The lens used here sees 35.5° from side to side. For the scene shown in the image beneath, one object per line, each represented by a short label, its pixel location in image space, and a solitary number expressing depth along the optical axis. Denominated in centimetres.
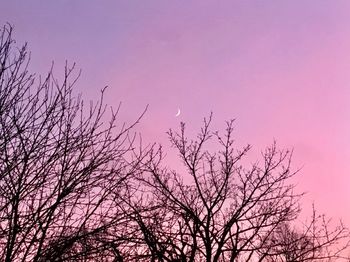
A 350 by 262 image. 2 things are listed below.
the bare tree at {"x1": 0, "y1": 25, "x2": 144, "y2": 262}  615
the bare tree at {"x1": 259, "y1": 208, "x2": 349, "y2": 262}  1443
